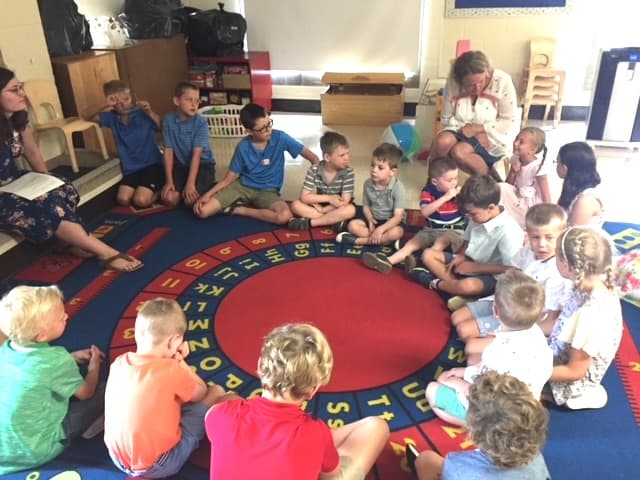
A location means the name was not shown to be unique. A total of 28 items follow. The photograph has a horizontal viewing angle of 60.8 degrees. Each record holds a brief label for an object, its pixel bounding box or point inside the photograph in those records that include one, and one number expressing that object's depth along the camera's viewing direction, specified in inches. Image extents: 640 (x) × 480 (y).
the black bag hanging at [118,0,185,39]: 188.4
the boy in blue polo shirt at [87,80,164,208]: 140.2
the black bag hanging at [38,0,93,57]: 148.9
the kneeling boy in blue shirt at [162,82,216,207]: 139.6
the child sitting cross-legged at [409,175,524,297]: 94.0
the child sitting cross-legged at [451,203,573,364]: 80.0
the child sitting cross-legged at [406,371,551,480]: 46.5
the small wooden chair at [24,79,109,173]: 135.0
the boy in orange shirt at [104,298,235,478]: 58.2
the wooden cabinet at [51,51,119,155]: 144.6
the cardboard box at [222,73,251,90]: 207.0
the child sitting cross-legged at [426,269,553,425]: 62.5
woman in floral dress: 108.1
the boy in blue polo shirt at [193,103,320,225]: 133.6
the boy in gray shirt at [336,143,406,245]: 115.1
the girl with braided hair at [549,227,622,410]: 66.6
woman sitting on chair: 131.5
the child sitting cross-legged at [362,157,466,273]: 109.0
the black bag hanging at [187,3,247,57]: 202.5
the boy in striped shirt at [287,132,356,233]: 126.9
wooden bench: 134.3
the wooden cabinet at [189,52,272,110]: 207.0
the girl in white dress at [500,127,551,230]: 115.9
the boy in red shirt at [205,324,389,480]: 48.4
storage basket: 197.3
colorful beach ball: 166.9
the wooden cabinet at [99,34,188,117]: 167.6
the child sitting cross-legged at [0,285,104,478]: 61.5
